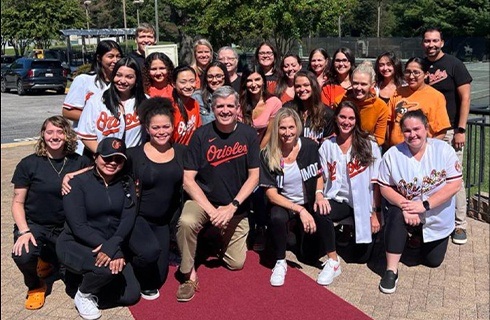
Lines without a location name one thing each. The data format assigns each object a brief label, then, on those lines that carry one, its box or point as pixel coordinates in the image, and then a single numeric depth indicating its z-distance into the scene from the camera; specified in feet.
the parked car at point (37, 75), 74.28
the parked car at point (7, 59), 108.63
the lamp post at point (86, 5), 141.23
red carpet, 14.23
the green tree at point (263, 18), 73.10
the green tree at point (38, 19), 118.32
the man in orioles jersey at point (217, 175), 15.46
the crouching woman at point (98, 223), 13.58
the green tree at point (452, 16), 158.40
